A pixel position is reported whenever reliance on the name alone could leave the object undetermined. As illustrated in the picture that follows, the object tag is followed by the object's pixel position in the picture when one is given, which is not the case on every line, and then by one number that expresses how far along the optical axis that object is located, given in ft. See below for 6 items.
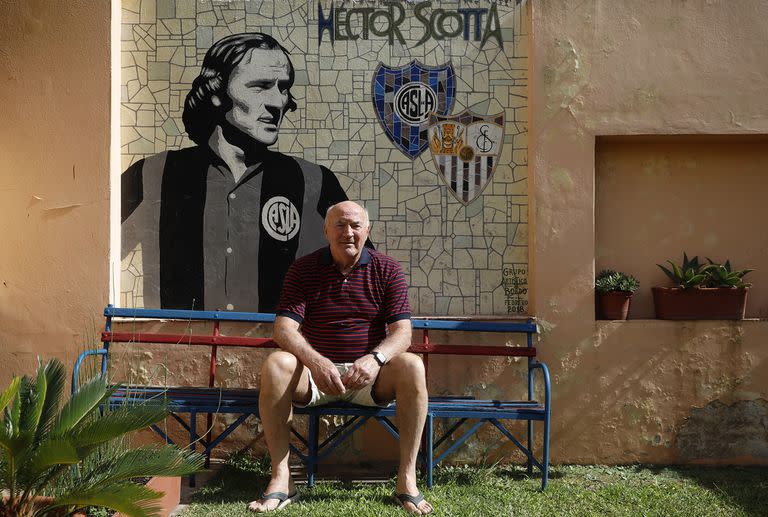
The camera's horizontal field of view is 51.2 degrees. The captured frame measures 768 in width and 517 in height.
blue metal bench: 14.61
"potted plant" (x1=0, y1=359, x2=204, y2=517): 9.96
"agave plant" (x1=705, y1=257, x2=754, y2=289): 17.03
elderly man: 13.30
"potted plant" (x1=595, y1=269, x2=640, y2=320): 17.01
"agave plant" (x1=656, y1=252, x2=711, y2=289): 17.01
